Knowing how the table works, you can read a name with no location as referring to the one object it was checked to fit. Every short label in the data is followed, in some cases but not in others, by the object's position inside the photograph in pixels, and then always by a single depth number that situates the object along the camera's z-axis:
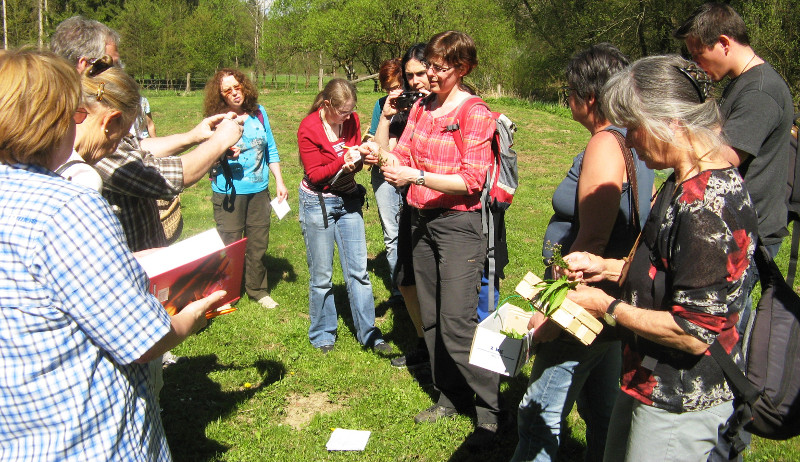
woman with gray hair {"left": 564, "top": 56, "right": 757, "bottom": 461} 1.84
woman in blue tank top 2.48
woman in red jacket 4.51
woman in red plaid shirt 3.32
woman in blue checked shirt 1.52
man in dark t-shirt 3.08
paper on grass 3.61
